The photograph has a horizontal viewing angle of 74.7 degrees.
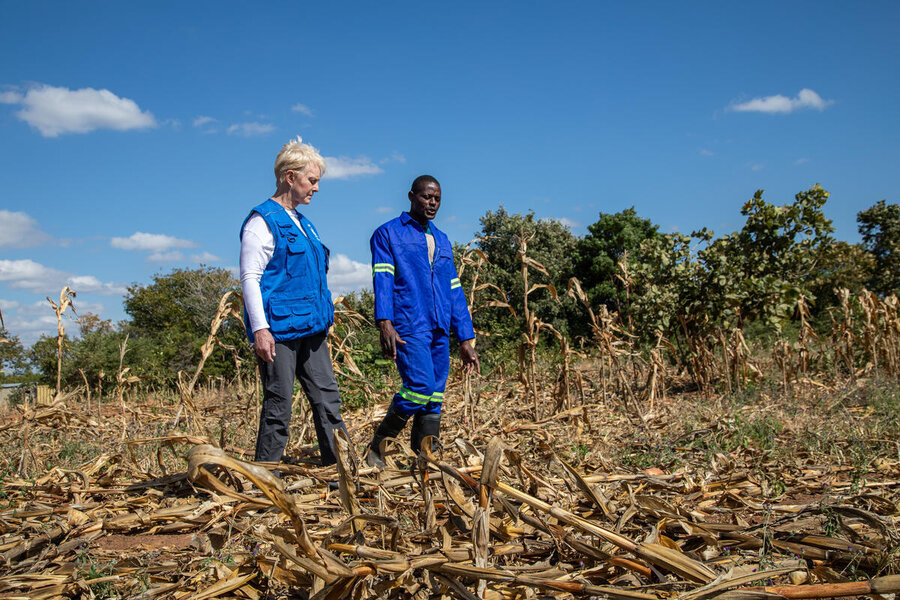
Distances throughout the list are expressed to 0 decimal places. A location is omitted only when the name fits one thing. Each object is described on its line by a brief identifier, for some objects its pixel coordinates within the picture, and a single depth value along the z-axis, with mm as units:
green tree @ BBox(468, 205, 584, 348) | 21312
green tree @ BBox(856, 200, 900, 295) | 21062
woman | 3080
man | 3424
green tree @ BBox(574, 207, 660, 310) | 23891
